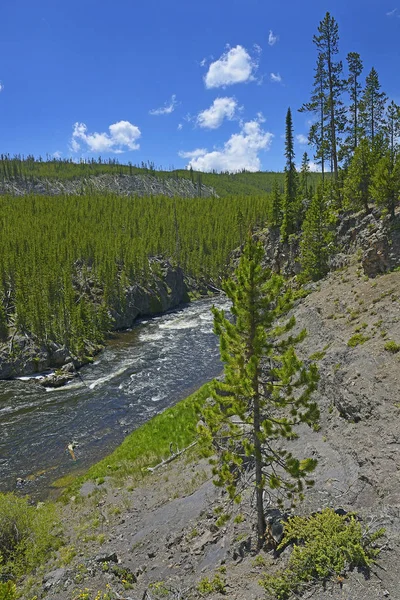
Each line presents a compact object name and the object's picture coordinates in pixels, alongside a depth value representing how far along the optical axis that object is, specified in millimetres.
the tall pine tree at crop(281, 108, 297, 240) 59344
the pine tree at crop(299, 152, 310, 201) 79938
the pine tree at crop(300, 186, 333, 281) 40531
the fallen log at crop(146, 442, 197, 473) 25656
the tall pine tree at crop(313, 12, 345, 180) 45059
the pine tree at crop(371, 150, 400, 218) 30938
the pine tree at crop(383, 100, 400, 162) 62562
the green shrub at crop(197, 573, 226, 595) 11819
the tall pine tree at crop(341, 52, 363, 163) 52062
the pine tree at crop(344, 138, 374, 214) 38031
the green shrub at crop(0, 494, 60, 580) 17797
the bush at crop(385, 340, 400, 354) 19016
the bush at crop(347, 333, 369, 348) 21812
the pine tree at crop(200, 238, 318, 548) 13125
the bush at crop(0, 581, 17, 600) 8953
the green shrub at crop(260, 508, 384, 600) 10008
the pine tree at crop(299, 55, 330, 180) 48969
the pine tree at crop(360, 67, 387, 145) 57469
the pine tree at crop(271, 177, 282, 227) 72875
